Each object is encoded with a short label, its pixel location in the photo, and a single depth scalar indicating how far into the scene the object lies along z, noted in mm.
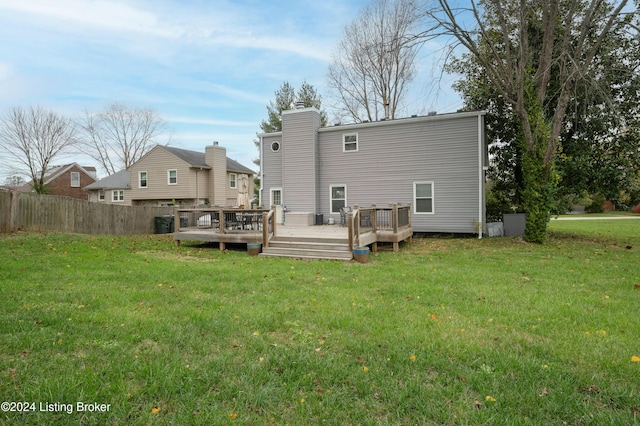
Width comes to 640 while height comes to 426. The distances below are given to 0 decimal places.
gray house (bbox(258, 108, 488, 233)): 13422
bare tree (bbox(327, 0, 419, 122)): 20406
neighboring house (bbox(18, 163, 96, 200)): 32312
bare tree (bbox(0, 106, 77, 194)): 27703
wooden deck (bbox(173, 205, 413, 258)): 9648
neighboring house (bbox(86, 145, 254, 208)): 25859
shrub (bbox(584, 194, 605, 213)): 34312
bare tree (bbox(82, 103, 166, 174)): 34781
